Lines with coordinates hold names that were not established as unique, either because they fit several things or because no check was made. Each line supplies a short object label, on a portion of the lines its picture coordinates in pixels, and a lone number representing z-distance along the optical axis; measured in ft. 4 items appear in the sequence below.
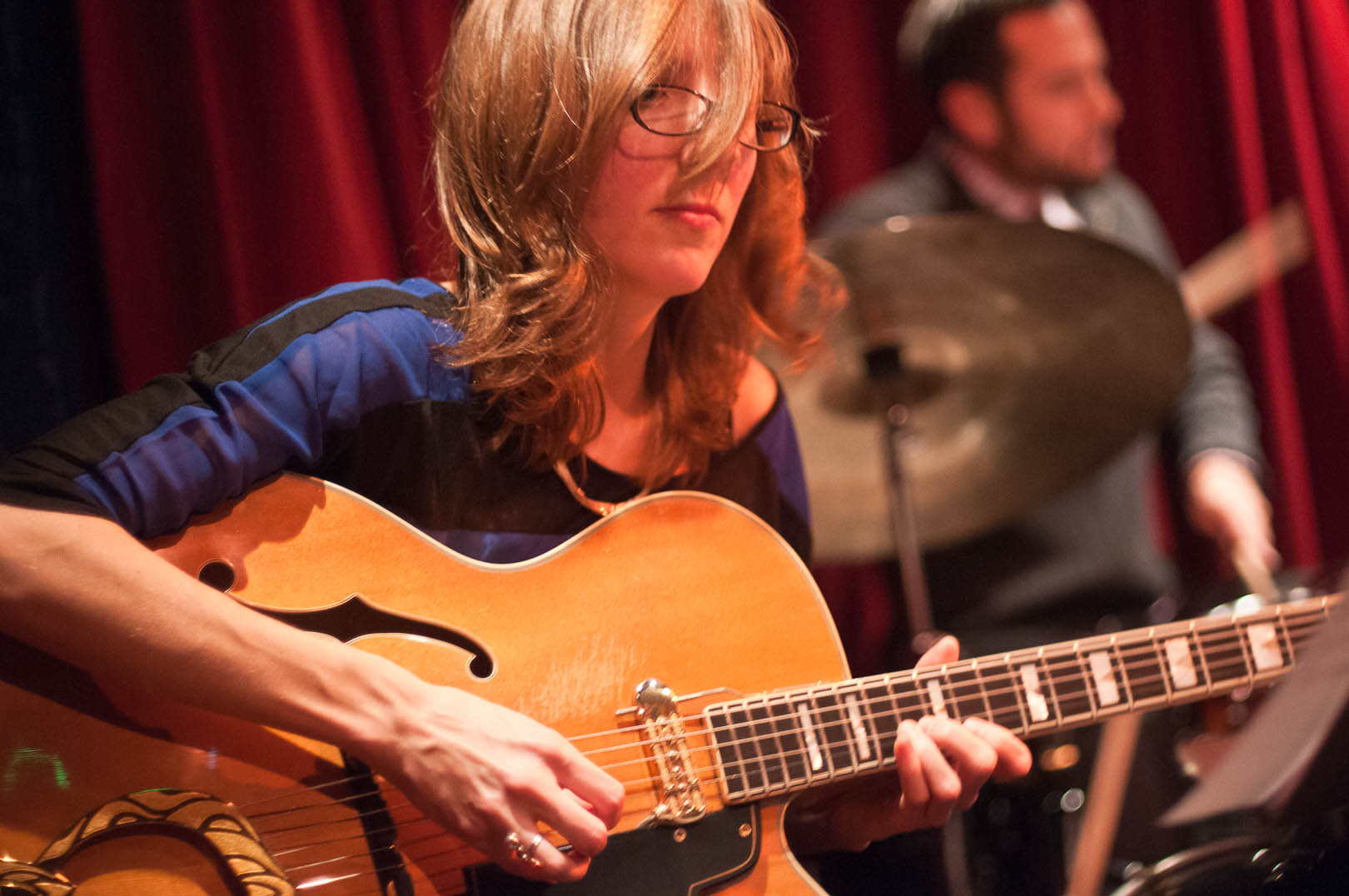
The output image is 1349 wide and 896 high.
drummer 9.85
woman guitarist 7.65
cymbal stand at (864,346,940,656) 9.28
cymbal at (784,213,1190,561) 8.80
